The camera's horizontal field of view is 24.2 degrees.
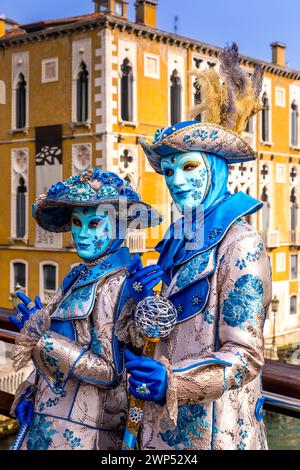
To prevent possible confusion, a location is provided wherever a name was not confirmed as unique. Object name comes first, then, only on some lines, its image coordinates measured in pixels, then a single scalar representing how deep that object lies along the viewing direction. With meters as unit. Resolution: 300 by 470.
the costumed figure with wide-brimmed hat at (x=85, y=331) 2.00
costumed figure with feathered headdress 1.57
